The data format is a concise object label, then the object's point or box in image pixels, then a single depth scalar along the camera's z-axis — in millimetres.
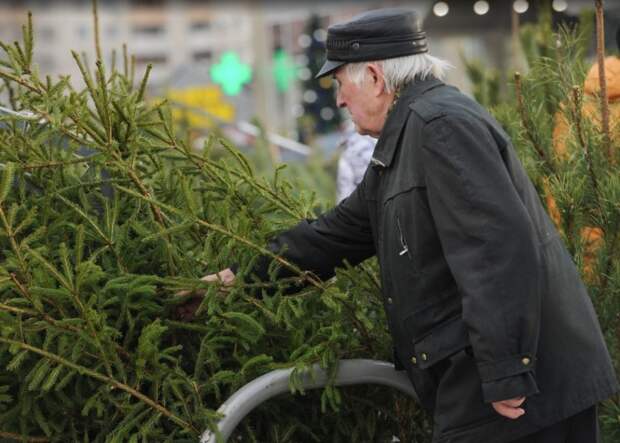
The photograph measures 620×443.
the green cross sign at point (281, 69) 27062
